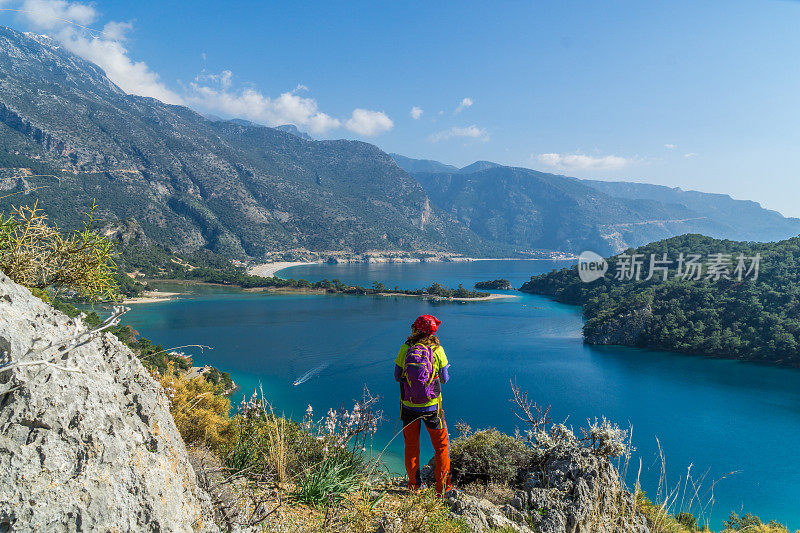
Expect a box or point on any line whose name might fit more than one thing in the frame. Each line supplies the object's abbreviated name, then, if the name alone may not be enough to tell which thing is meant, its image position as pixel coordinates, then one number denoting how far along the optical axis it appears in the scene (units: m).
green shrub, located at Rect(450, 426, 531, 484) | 4.06
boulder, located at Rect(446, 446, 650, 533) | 2.67
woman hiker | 3.18
